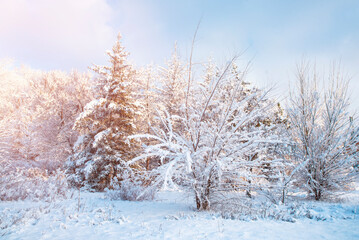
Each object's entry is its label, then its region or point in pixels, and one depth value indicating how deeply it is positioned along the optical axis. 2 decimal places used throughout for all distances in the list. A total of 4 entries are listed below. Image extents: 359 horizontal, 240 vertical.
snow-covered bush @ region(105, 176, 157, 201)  7.18
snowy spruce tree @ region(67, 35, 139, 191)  11.66
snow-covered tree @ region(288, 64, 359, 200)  7.73
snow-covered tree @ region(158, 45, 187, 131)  15.29
